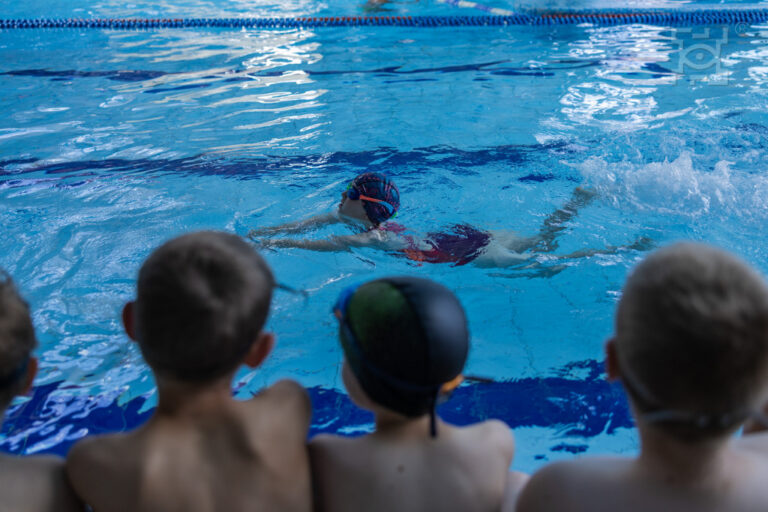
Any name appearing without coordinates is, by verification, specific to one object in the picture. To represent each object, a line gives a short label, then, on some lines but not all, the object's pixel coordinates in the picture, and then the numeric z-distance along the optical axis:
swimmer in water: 3.74
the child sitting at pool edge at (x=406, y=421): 1.35
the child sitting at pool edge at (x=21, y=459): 1.26
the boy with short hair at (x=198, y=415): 1.32
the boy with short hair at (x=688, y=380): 1.04
